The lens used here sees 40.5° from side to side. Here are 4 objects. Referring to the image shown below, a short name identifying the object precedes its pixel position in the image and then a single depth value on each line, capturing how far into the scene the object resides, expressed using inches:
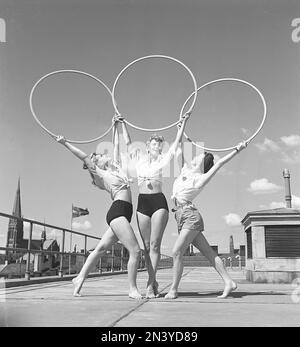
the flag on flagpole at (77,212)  662.5
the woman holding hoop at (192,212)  159.5
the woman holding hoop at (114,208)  159.8
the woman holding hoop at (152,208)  159.9
